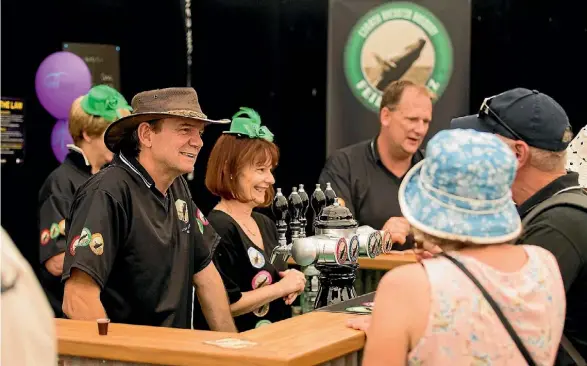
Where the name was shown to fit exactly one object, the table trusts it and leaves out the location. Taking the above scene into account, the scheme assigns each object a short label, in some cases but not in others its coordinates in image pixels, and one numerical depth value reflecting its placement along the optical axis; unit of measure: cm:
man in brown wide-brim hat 354
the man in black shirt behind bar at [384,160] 585
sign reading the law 746
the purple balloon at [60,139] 727
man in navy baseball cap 290
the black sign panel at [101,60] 798
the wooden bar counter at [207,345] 288
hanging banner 752
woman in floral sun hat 231
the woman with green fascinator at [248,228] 418
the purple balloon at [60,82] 717
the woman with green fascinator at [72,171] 517
